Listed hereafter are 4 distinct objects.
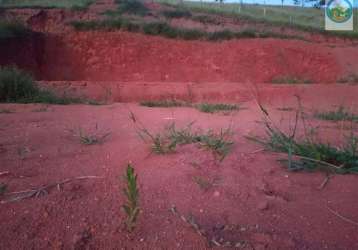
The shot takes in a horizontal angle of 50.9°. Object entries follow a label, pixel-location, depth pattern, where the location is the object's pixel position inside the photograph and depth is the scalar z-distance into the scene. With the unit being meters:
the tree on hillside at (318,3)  30.34
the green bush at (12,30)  15.12
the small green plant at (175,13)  21.35
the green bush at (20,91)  7.34
